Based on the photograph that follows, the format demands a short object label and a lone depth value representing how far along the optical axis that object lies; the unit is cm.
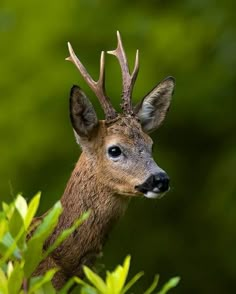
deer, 1213
